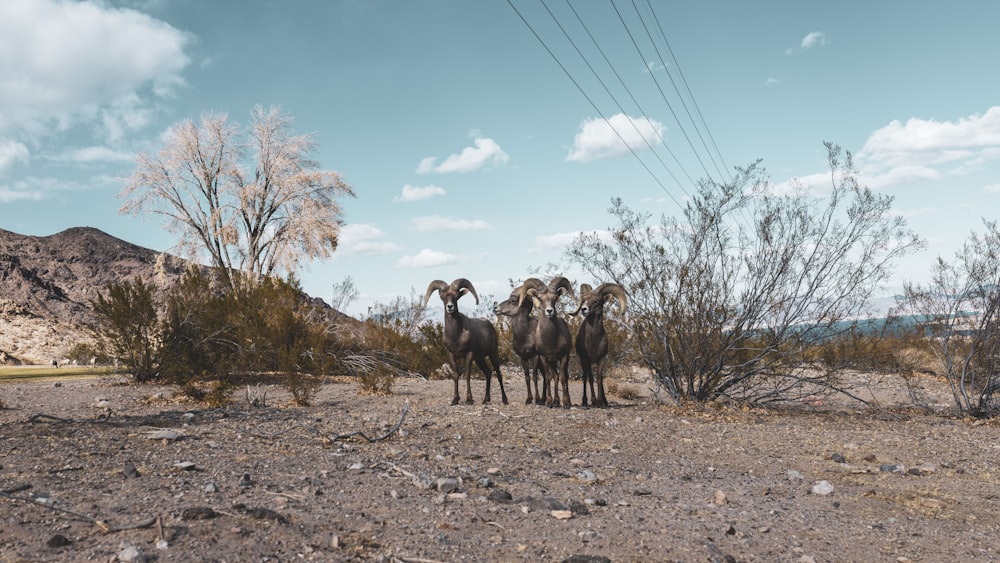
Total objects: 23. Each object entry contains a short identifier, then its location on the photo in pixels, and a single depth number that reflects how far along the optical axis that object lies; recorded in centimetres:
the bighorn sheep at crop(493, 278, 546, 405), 1090
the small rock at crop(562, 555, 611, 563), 377
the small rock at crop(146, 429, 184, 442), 667
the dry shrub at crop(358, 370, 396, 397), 1210
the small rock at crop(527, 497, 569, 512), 477
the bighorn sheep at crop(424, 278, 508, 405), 1084
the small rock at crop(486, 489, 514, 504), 492
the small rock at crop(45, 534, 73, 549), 359
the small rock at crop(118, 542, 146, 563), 338
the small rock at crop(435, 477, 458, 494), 516
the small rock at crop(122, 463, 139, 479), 517
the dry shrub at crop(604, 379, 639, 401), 1343
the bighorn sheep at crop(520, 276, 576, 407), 1031
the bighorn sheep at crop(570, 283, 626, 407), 1047
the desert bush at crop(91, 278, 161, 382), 1342
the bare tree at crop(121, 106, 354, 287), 2981
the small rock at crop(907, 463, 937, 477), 679
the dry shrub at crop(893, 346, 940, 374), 1984
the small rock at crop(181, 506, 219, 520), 402
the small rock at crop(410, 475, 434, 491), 520
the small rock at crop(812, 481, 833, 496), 579
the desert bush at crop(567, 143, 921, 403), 1059
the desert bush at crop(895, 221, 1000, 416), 1137
